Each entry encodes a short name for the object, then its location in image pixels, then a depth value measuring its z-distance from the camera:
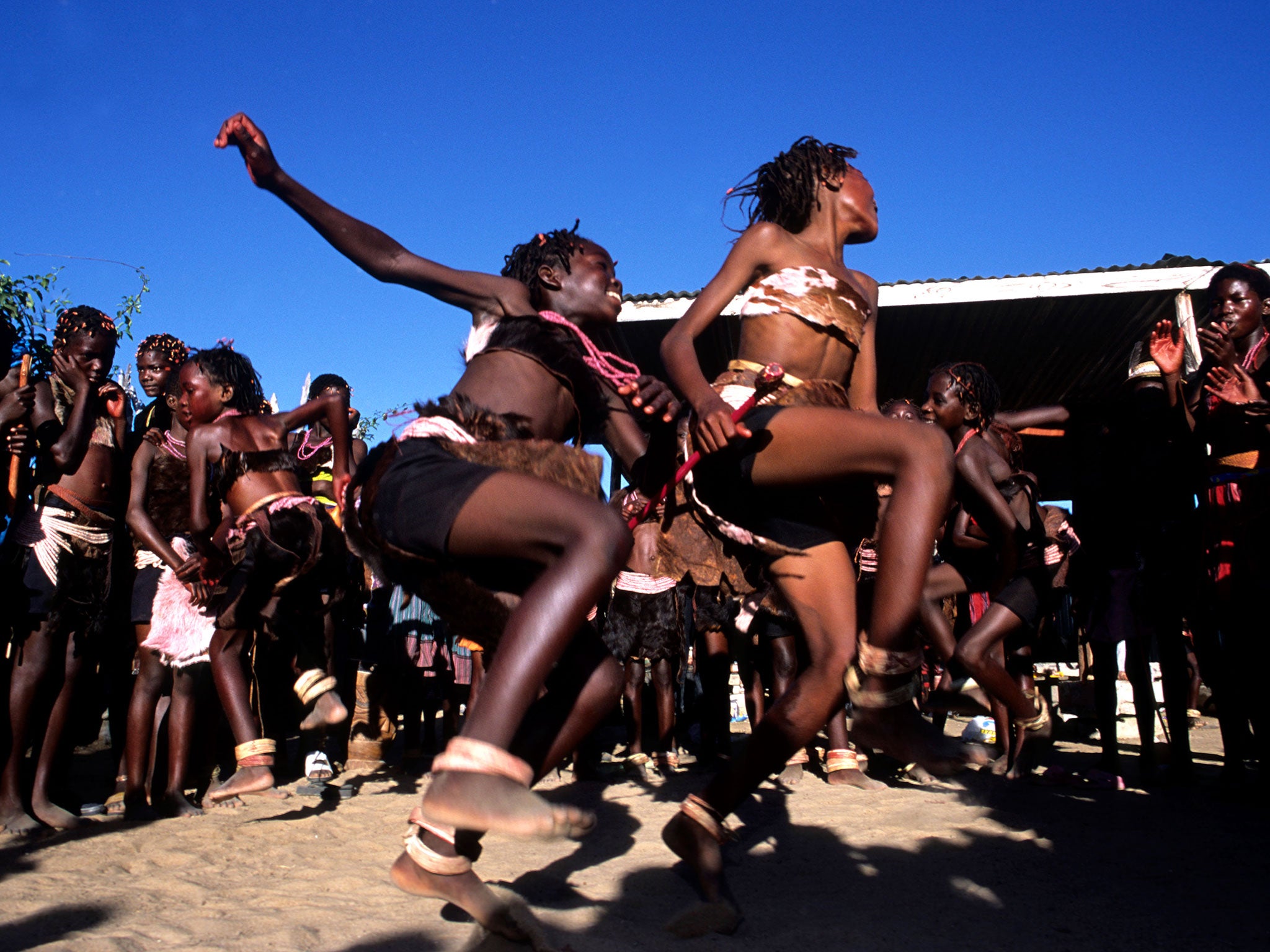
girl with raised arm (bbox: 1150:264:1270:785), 3.90
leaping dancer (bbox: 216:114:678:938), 1.99
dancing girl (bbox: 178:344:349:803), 4.43
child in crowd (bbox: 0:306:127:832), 4.09
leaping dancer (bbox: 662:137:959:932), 2.36
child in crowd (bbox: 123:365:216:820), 4.52
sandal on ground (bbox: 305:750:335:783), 5.28
